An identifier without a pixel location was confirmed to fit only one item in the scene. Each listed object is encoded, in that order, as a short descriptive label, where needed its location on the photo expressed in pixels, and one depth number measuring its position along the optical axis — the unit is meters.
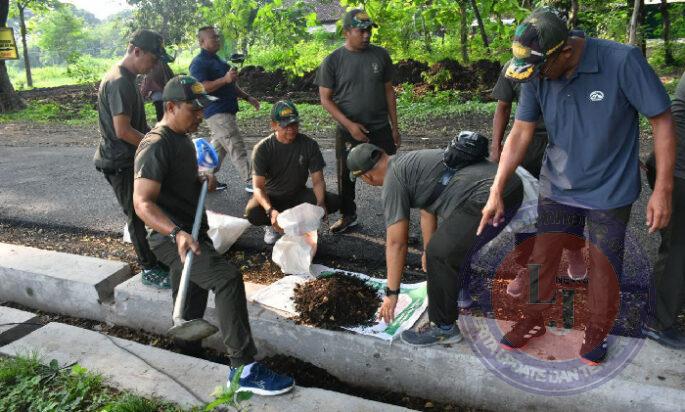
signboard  14.13
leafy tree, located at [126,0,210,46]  25.48
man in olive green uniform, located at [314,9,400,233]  4.75
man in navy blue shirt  6.00
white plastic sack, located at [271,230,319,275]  4.29
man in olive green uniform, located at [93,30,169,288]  3.90
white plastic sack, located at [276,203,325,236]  4.34
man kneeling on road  4.68
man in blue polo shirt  2.52
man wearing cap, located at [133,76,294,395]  2.99
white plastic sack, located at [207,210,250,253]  4.59
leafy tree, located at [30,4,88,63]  41.16
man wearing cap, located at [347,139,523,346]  3.00
